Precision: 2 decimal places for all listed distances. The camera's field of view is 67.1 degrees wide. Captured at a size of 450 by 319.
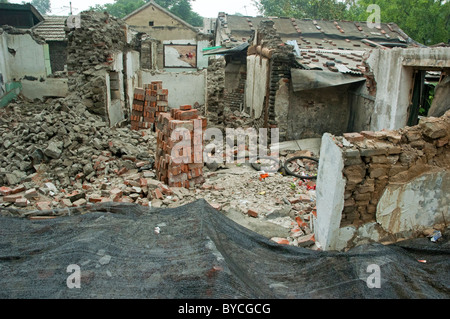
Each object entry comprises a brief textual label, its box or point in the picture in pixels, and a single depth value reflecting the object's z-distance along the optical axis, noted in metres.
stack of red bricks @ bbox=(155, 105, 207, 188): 6.41
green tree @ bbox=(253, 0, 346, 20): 25.02
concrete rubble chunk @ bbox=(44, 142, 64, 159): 7.14
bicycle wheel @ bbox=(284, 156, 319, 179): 7.76
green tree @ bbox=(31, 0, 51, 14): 68.50
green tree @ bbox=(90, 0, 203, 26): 41.25
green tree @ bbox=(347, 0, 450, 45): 19.05
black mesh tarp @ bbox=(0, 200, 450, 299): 2.83
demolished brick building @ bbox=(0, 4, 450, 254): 4.24
